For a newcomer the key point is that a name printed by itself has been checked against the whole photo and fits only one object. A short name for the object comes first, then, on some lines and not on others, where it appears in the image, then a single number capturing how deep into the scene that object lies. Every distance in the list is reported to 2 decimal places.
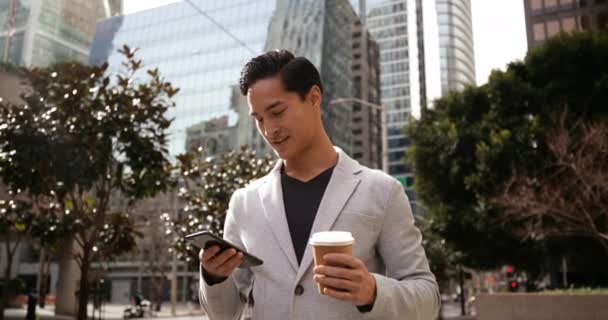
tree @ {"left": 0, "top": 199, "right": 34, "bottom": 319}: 8.45
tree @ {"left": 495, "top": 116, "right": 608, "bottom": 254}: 12.53
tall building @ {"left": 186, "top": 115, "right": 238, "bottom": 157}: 40.97
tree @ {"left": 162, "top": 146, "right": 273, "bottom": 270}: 13.28
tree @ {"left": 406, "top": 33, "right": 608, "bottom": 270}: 17.05
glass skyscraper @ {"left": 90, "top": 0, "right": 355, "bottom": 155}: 35.59
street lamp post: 18.84
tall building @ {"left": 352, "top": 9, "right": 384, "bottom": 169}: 58.44
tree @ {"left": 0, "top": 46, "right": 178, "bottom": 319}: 7.89
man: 1.82
